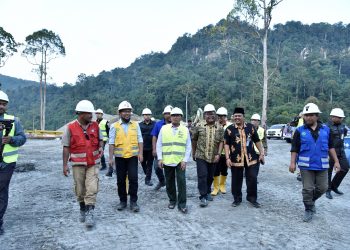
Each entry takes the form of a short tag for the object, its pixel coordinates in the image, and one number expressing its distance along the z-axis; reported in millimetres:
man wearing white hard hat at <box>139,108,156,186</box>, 7559
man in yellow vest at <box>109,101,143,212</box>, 5457
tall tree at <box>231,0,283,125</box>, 21312
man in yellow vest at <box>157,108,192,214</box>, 5477
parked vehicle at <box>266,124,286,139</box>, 26052
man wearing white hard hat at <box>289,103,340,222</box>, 5098
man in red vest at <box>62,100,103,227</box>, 4777
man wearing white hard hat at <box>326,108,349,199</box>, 6762
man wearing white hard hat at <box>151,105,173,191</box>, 6996
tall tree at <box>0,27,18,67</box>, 31422
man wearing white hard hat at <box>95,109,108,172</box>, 9641
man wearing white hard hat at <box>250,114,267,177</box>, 7484
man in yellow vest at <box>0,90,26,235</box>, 4395
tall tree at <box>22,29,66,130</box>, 37425
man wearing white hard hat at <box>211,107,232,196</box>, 6801
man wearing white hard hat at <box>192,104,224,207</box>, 5809
